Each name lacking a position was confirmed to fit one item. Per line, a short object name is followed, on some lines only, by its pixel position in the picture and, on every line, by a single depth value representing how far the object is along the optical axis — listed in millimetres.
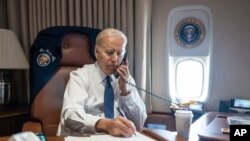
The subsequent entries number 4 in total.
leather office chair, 1758
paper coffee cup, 1118
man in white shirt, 1407
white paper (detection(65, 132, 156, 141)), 1081
